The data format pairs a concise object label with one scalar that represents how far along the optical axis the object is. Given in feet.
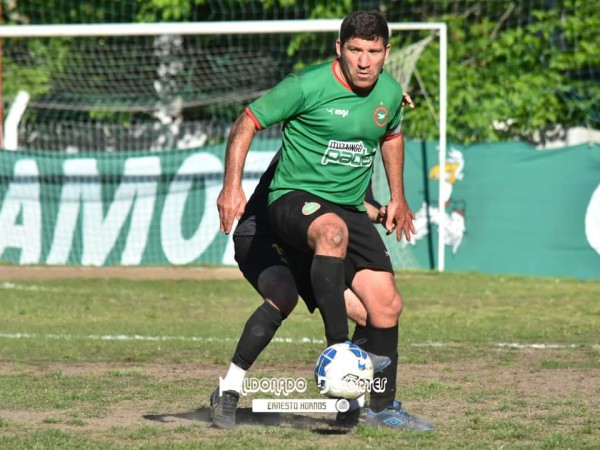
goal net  125.90
